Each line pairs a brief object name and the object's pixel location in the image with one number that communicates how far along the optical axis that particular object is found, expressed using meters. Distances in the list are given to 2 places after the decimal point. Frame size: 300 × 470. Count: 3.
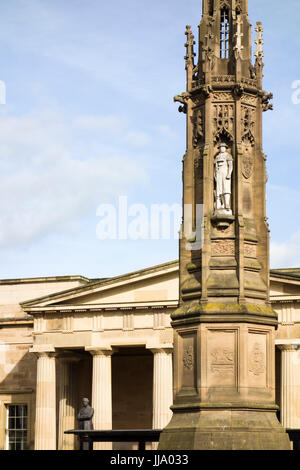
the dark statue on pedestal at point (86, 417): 41.06
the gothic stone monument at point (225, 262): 24.73
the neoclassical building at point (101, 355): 65.94
